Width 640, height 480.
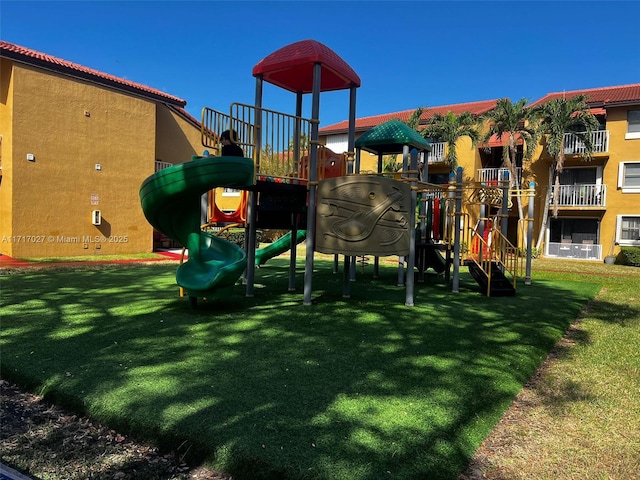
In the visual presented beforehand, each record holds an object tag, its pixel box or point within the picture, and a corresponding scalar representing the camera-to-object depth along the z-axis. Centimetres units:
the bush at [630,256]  2132
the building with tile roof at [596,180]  2294
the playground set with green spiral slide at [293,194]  708
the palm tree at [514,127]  2325
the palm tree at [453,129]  2489
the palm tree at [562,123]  2220
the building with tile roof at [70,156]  1588
